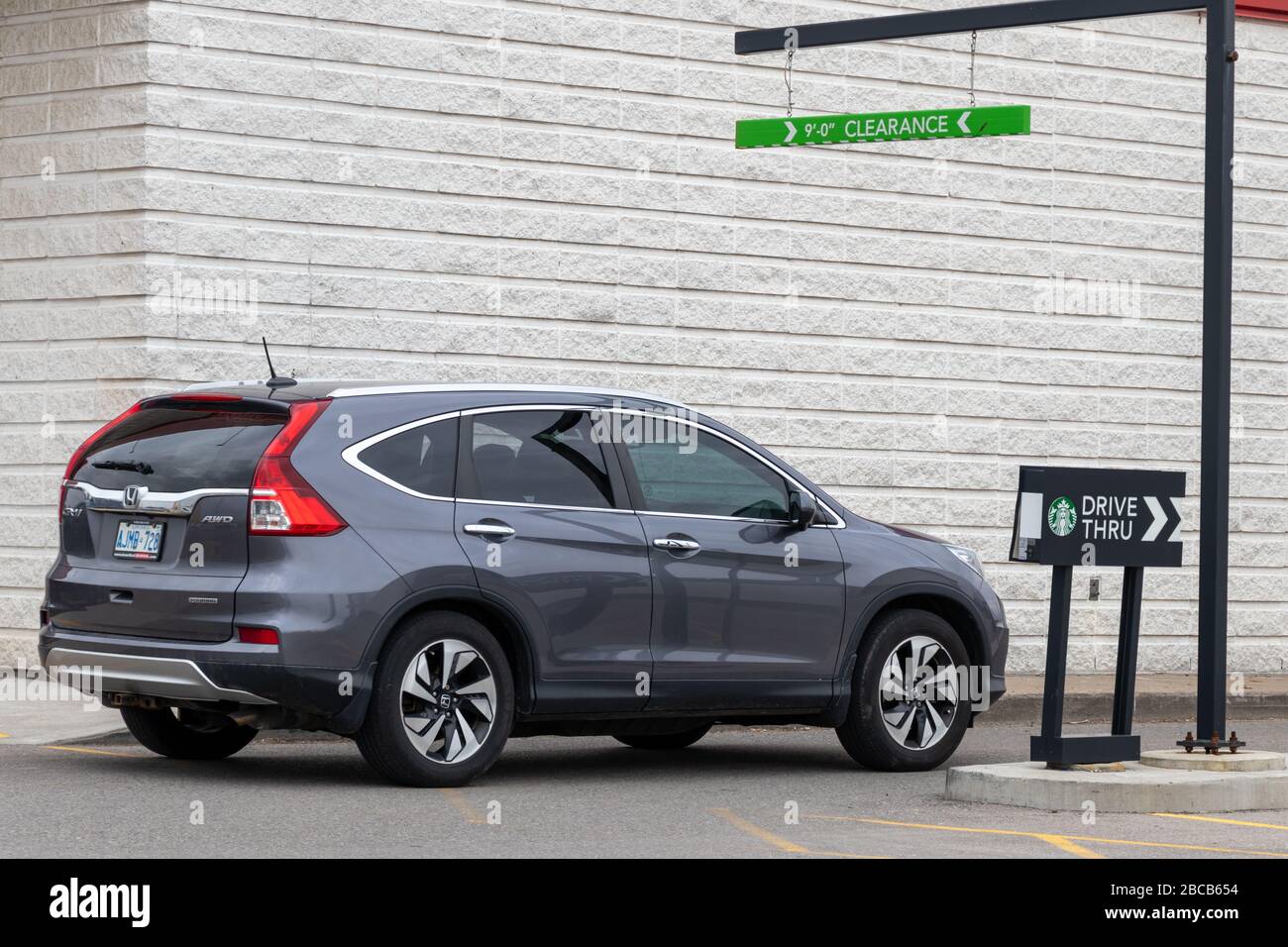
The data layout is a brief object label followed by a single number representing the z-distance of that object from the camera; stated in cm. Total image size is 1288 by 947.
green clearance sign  1258
